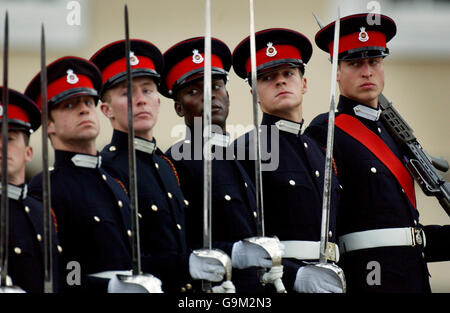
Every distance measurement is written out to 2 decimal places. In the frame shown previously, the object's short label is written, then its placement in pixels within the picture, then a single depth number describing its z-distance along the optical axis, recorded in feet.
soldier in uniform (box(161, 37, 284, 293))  32.89
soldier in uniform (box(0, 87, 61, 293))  29.09
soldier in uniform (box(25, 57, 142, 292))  30.55
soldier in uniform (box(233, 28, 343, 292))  34.22
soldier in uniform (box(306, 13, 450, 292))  36.22
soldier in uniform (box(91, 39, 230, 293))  32.12
